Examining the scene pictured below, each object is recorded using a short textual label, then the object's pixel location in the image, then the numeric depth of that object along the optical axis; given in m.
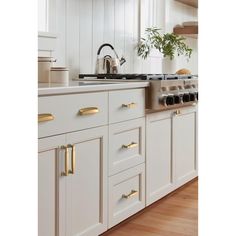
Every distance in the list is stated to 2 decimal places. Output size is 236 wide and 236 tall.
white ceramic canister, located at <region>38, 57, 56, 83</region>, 2.41
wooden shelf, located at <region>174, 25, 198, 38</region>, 4.44
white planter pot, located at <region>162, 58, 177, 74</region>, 4.29
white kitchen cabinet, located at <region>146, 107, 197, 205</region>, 2.77
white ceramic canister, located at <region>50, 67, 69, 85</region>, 2.35
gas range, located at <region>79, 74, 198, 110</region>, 2.69
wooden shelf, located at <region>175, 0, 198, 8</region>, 4.58
